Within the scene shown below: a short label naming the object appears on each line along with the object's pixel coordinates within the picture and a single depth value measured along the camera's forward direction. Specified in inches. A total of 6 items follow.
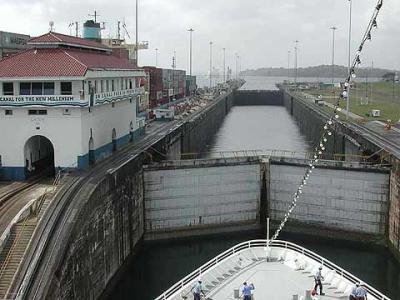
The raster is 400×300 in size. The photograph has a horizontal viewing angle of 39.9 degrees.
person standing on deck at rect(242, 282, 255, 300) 825.5
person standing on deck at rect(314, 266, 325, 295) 887.1
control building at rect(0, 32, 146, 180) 1446.9
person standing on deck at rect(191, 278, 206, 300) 845.2
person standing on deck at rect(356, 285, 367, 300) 824.3
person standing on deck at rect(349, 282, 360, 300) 829.9
